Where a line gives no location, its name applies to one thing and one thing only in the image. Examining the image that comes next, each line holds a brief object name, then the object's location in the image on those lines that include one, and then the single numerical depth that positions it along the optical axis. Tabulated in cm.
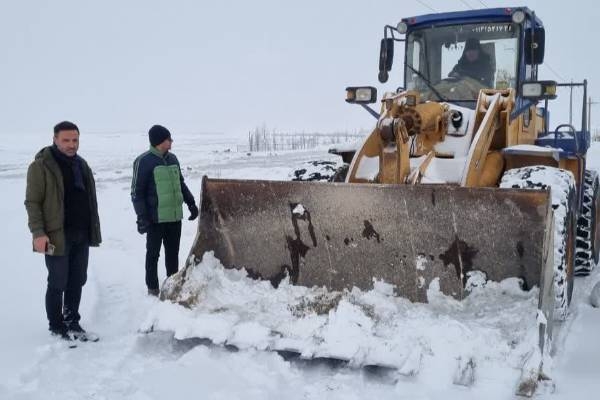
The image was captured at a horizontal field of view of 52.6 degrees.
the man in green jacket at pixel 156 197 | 518
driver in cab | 588
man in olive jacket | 415
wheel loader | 387
